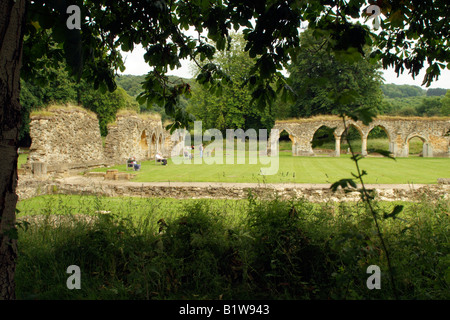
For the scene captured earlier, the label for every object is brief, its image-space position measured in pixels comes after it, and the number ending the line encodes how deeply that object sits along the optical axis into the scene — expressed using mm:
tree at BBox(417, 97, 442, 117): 59375
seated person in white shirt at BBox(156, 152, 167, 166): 21534
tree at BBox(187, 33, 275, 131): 40906
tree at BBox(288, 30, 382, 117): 34844
